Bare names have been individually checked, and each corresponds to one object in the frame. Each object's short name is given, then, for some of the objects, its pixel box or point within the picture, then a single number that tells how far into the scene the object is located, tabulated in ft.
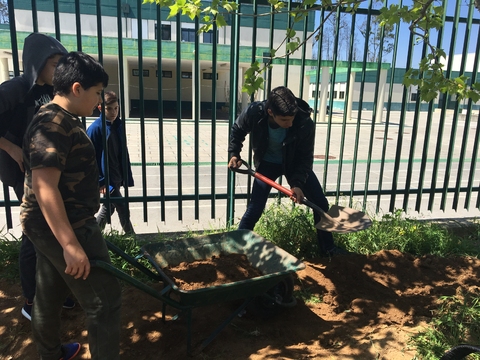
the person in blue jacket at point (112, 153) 12.70
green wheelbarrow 7.38
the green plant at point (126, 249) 11.09
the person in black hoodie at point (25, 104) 7.70
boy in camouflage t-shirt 5.76
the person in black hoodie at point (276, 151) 11.18
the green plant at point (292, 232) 12.73
